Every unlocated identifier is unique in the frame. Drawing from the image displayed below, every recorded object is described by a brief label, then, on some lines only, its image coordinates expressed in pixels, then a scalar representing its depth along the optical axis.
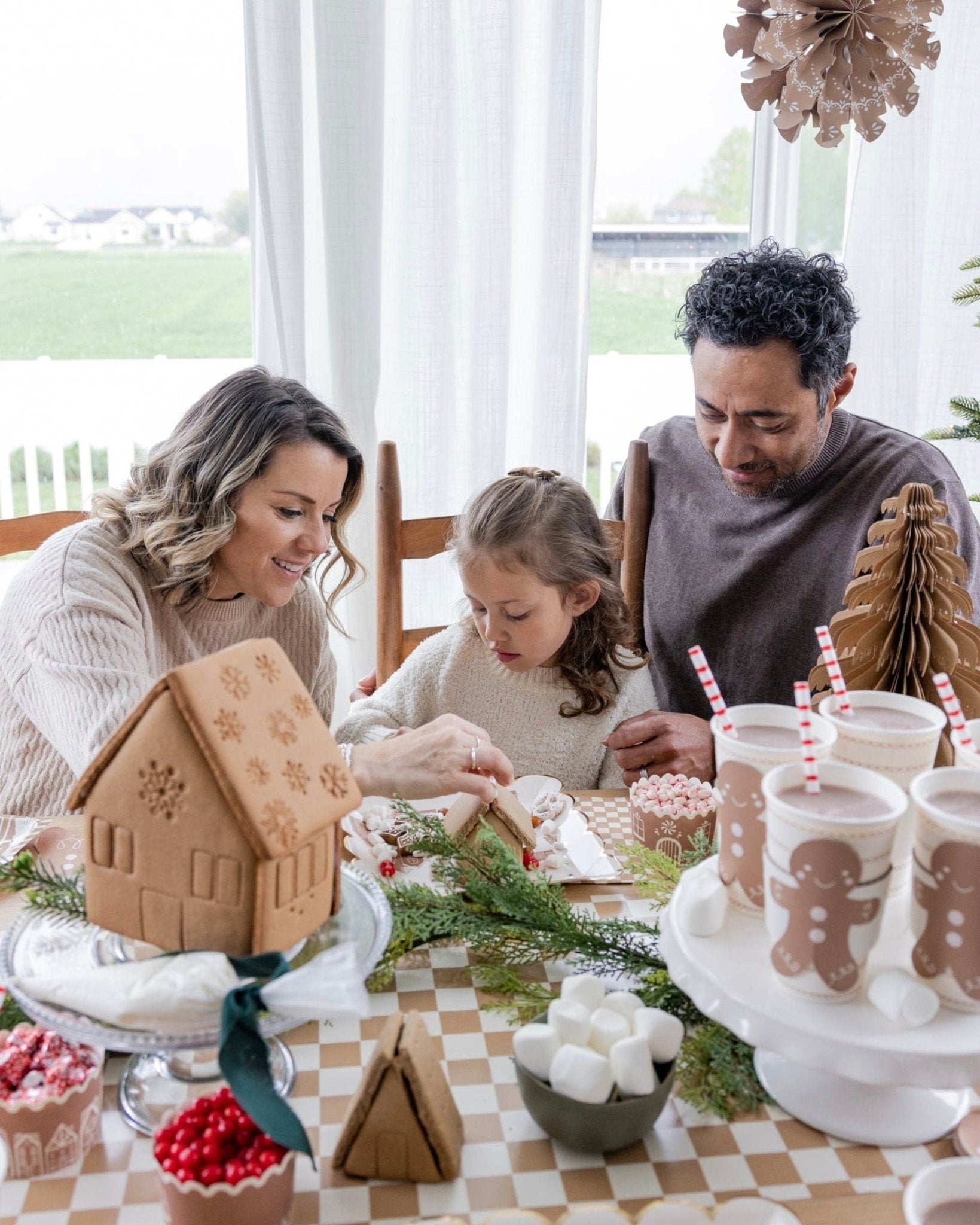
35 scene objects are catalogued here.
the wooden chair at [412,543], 2.08
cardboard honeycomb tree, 1.22
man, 1.83
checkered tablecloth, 0.82
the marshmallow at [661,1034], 0.87
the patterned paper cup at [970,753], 0.87
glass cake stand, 0.89
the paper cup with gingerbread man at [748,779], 0.88
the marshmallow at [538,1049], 0.87
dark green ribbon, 0.74
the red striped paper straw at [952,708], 0.89
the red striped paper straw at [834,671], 0.94
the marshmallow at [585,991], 0.92
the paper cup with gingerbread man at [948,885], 0.77
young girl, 1.89
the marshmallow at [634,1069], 0.85
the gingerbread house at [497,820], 1.21
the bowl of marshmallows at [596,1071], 0.84
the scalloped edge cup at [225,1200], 0.75
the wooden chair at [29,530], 1.93
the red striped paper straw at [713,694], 0.90
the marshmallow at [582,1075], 0.84
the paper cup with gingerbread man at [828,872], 0.76
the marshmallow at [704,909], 0.87
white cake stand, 0.76
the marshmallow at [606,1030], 0.87
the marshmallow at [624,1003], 0.91
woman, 1.53
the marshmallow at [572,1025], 0.88
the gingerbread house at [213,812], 0.80
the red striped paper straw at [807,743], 0.81
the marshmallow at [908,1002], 0.78
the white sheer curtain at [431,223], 2.42
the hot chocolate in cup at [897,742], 0.90
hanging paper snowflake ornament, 1.51
